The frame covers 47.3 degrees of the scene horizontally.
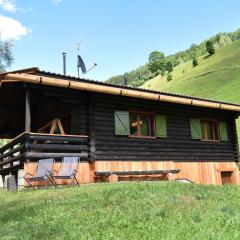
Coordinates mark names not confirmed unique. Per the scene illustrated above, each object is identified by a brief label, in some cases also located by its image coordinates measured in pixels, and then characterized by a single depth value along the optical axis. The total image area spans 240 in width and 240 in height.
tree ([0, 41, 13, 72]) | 32.59
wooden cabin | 9.22
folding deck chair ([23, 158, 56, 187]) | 7.90
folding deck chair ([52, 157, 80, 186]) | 8.21
